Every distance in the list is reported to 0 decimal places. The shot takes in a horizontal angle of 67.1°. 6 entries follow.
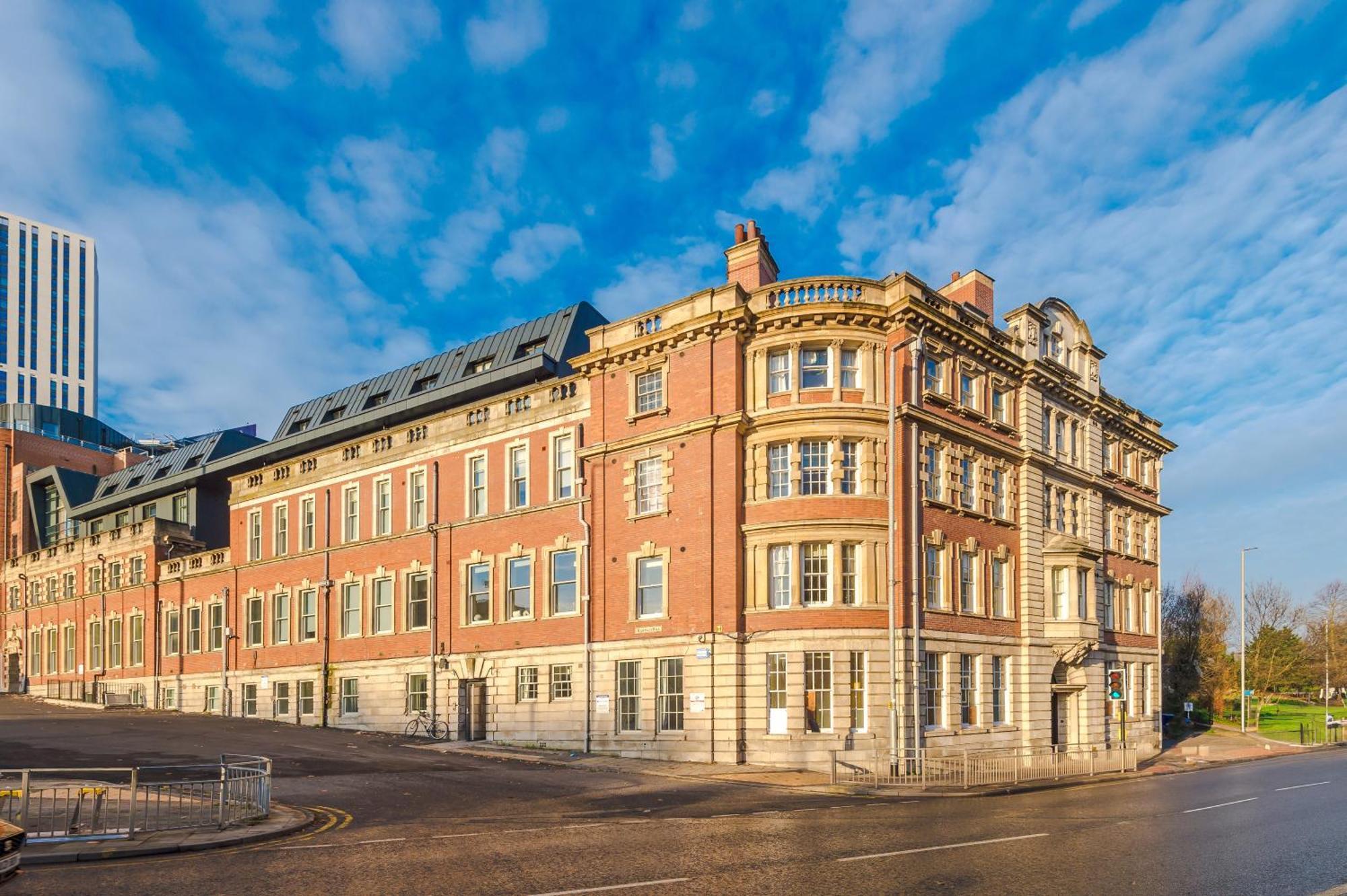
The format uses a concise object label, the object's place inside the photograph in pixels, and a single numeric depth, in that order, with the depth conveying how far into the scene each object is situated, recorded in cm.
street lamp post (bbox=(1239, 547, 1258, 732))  6022
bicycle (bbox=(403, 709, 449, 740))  4131
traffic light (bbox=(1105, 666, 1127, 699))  3238
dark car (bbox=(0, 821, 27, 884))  973
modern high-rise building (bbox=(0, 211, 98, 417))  19662
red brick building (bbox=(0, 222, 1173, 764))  3219
